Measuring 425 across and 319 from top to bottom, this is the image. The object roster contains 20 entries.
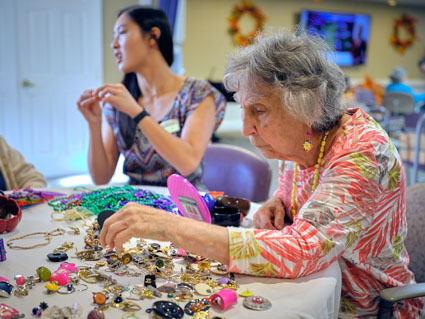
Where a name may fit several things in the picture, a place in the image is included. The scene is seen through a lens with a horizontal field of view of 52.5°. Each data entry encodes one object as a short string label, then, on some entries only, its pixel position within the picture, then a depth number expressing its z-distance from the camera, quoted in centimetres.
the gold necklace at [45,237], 123
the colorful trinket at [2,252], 113
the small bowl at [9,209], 138
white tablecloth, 90
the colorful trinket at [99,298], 90
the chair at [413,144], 419
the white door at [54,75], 536
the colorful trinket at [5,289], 92
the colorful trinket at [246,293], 97
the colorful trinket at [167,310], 86
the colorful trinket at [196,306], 89
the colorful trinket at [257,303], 92
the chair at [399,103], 736
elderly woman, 104
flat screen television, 1140
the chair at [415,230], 148
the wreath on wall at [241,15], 1020
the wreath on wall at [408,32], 1247
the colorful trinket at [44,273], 100
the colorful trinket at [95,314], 84
